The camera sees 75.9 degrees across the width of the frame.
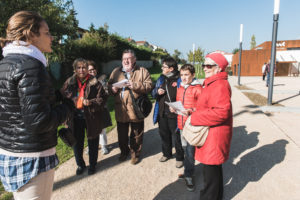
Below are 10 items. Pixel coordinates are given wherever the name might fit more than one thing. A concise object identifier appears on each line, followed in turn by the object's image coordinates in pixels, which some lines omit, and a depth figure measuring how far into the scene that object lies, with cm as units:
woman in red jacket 203
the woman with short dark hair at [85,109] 309
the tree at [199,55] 2977
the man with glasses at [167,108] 338
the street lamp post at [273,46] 738
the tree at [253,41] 9362
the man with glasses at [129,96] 339
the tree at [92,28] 1900
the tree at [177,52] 6331
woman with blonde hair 129
